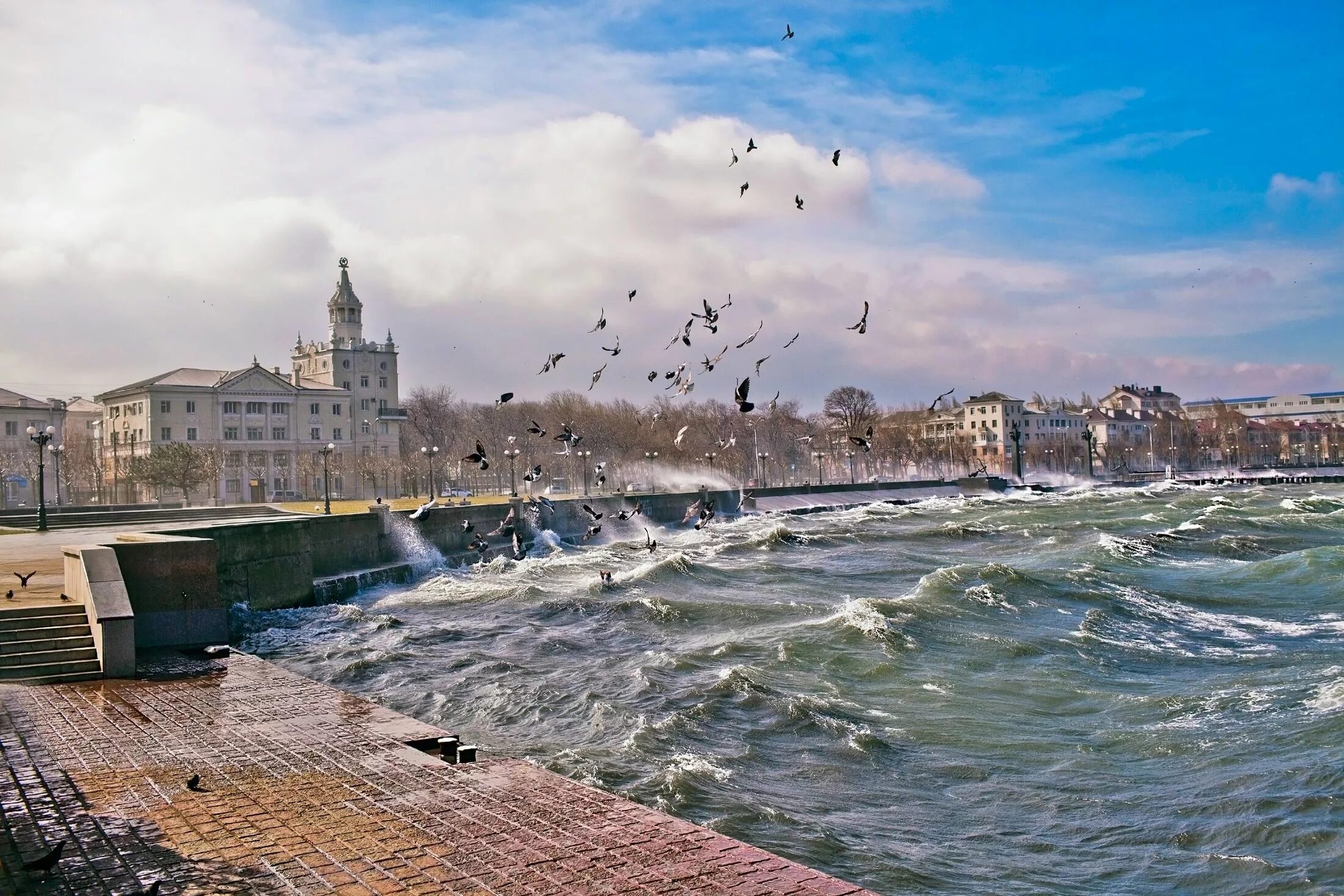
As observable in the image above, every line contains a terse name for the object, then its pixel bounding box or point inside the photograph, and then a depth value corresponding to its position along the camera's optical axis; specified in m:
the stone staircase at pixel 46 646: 13.51
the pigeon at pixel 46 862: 6.63
